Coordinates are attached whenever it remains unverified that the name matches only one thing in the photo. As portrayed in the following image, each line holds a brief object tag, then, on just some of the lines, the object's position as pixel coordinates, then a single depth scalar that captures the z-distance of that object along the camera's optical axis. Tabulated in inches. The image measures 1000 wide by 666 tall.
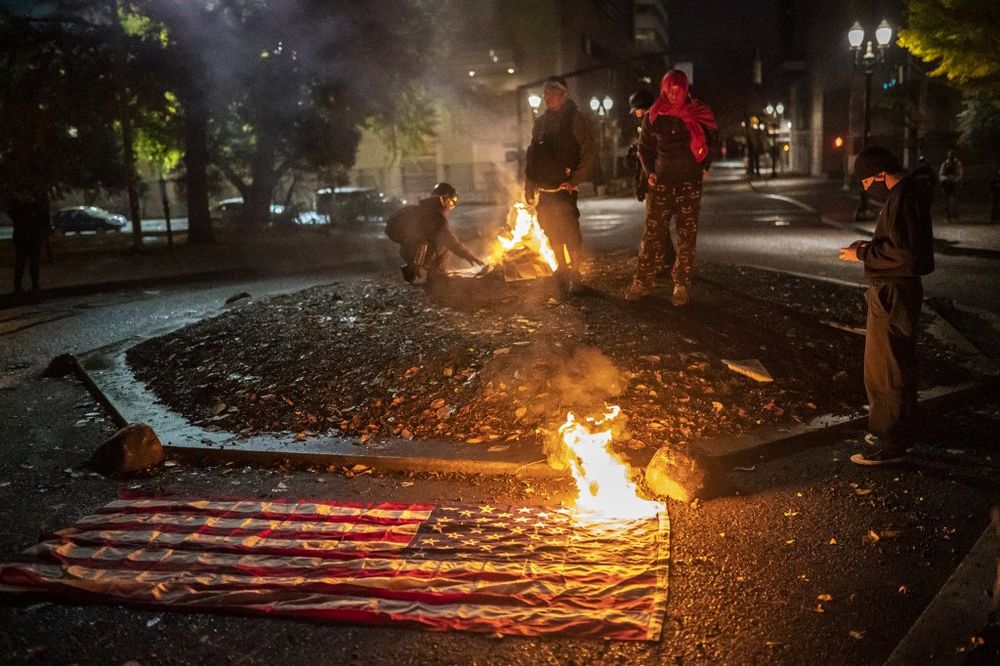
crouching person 375.6
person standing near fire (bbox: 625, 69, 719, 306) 269.0
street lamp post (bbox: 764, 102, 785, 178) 2262.6
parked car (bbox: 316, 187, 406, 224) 1315.2
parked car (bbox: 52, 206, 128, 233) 1437.0
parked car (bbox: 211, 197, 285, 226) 1409.9
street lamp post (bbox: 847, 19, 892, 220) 834.8
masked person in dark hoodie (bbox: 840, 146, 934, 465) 177.0
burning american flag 132.6
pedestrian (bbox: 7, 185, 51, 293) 509.0
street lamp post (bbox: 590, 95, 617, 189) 1620.7
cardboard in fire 357.4
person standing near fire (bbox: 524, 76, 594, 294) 300.4
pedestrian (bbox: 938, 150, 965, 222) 757.9
